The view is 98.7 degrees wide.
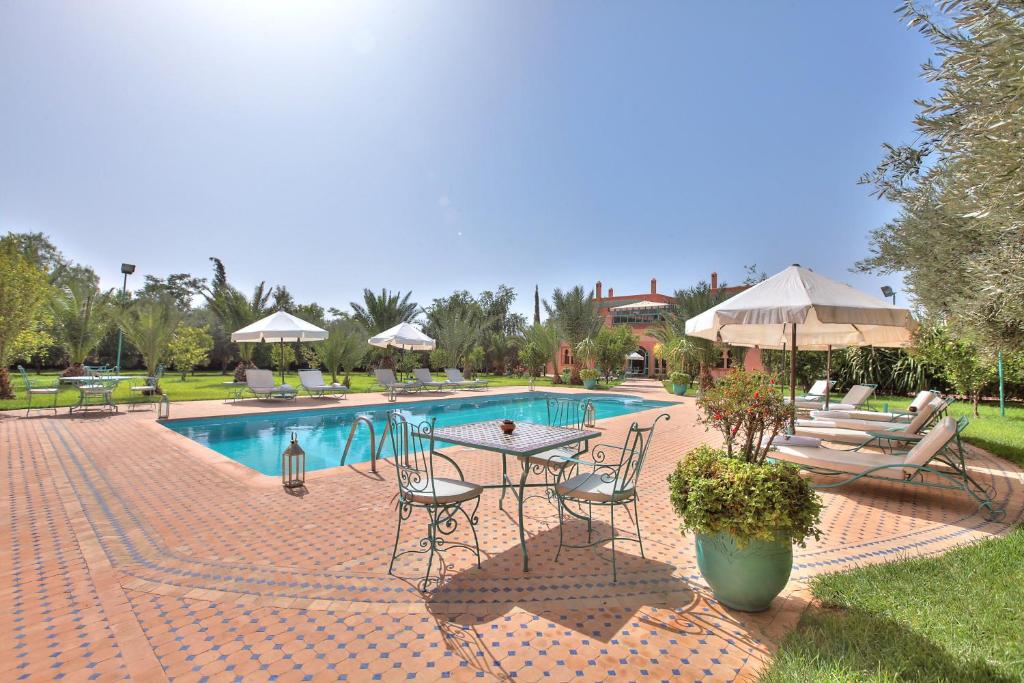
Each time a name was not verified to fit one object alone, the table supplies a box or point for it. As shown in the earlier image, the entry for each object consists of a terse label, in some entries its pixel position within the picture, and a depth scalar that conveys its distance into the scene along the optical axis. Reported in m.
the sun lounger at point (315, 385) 15.83
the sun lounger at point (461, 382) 19.69
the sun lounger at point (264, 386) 14.45
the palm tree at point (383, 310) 23.64
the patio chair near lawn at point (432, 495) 3.33
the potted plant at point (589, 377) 21.14
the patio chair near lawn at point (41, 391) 10.62
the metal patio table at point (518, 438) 3.65
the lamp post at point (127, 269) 15.60
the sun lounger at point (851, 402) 10.52
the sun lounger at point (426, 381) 18.86
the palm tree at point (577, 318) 25.70
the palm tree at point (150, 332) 16.00
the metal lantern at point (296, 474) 5.68
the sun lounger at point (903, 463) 4.63
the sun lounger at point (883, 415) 8.43
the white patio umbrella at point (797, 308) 5.13
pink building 32.22
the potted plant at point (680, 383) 19.03
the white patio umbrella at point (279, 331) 15.12
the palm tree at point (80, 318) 16.11
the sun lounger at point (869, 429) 6.11
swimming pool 8.83
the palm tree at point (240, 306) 22.86
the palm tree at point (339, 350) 21.44
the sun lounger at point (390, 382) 16.85
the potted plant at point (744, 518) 2.57
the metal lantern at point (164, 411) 10.32
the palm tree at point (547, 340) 25.00
